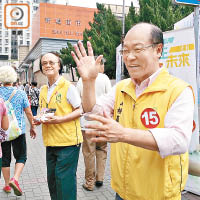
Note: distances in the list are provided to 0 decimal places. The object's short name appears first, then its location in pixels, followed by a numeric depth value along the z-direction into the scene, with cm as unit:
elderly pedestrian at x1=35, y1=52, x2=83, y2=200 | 281
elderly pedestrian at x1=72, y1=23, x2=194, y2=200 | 128
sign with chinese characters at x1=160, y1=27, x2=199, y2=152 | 354
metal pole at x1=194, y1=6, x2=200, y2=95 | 359
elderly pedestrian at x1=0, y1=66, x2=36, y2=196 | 365
